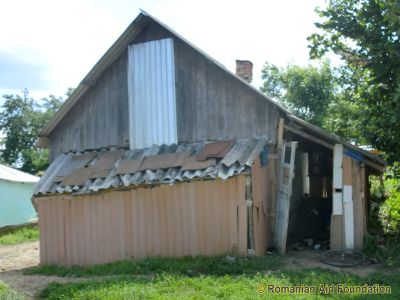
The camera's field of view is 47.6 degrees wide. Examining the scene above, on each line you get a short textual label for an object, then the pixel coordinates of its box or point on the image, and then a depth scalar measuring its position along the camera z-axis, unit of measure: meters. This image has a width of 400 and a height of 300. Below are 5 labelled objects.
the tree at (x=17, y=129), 39.62
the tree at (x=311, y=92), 22.92
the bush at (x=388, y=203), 12.81
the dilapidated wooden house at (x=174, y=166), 9.65
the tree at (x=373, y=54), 9.36
